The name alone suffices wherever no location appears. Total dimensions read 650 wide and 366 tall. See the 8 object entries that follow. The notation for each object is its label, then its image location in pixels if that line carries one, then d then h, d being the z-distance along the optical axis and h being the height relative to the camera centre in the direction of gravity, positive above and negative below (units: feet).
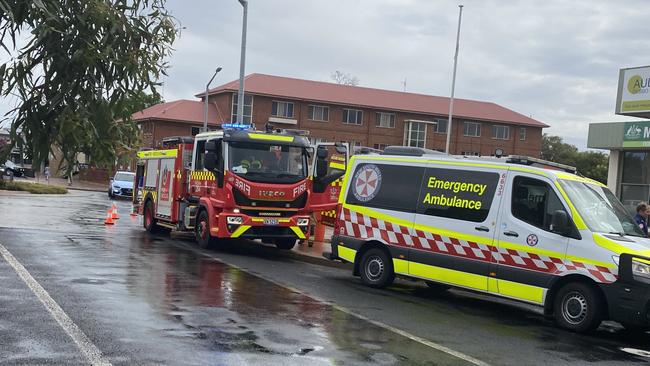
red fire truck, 50.26 -0.12
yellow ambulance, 28.99 -1.46
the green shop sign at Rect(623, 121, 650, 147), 74.54 +8.74
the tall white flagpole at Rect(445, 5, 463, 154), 140.56 +31.54
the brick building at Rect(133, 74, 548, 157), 211.20 +23.55
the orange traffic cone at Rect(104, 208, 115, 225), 71.51 -5.06
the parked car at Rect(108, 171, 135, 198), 141.96 -3.04
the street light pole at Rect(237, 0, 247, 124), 74.56 +13.31
